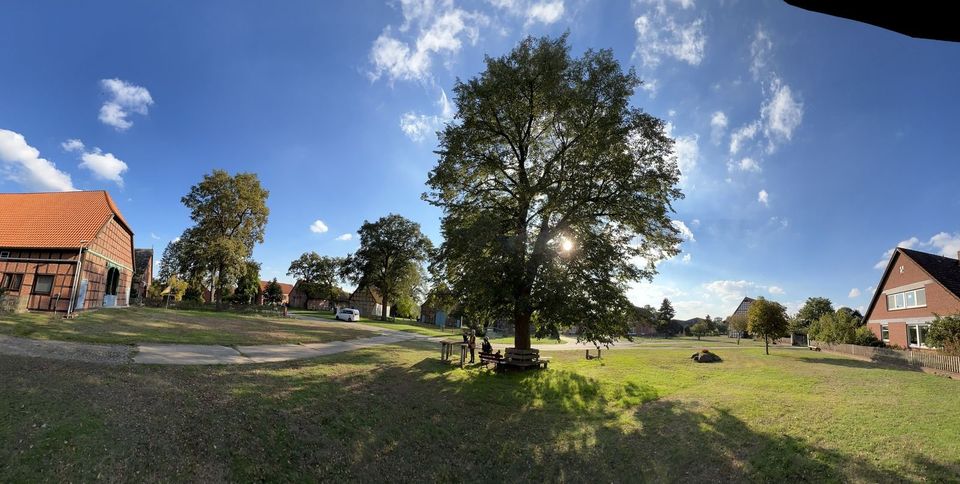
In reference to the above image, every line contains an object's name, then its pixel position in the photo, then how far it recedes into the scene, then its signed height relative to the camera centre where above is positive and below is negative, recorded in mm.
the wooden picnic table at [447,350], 20073 -2165
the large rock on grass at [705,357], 25891 -2301
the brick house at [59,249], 28375 +2175
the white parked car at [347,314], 55281 -2092
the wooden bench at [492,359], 19320 -2376
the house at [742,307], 94206 +2928
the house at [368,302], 87250 -530
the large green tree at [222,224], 49156 +7823
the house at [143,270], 57500 +2196
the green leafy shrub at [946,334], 21842 -87
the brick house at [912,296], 30094 +2574
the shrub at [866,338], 33688 -852
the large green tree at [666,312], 103788 +963
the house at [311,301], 100375 -1177
